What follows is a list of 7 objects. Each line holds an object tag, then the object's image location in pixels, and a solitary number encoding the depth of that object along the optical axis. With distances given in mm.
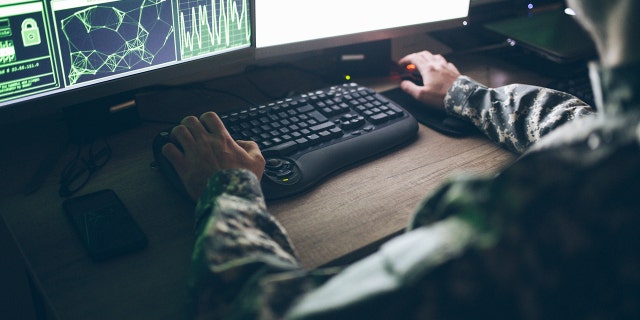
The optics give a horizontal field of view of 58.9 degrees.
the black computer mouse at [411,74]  1236
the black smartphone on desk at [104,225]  741
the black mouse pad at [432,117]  1086
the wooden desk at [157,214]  690
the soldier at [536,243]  446
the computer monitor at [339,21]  1106
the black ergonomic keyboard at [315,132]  901
